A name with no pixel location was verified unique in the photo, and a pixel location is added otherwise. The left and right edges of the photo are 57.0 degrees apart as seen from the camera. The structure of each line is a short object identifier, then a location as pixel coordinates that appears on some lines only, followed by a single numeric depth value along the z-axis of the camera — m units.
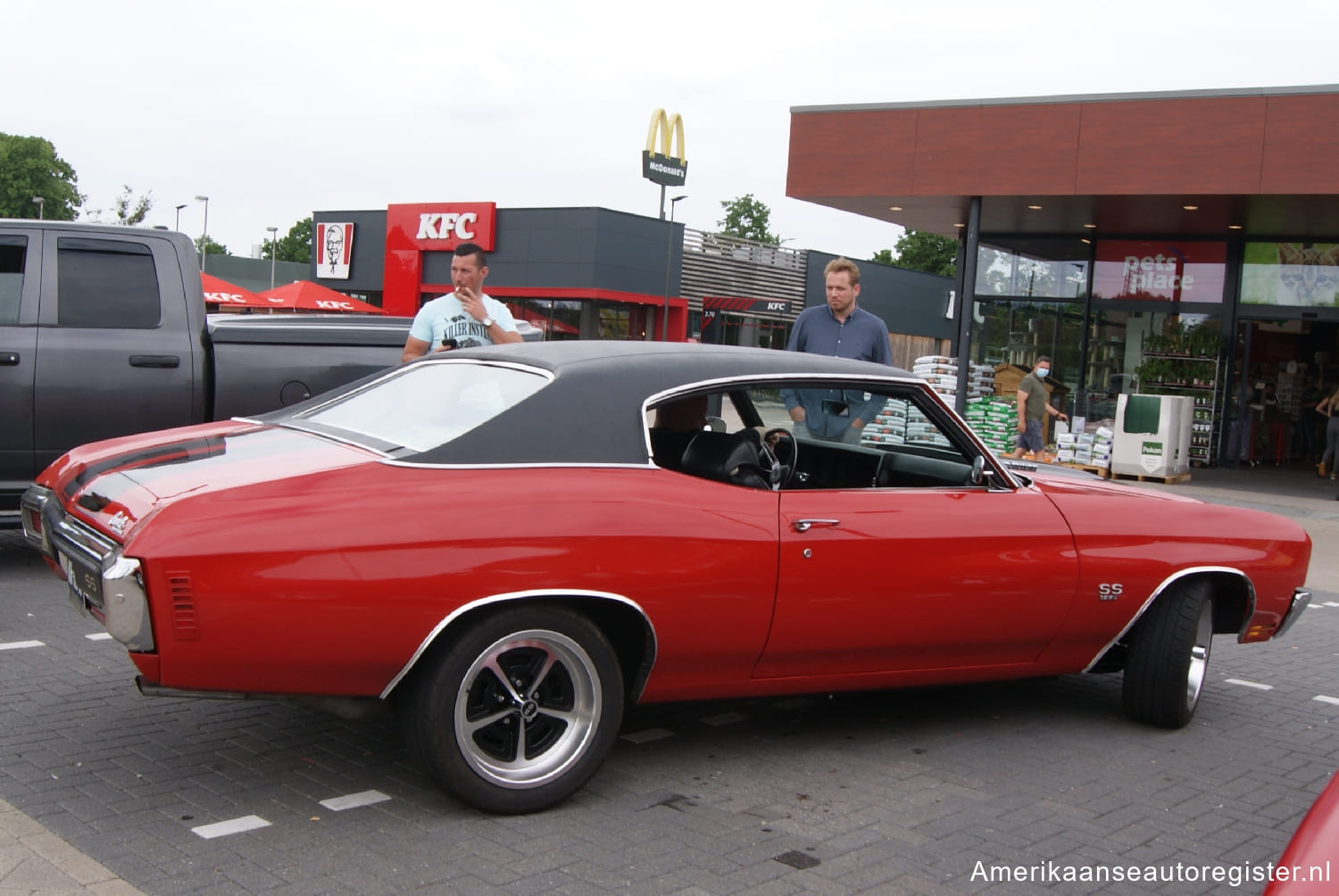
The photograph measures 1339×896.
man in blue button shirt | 7.29
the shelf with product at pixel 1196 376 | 18.89
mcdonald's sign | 39.66
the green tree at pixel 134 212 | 67.44
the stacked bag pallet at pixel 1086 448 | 17.58
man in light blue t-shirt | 6.70
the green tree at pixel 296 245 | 128.26
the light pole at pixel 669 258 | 38.06
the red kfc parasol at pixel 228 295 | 26.66
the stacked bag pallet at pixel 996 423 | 18.09
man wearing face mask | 16.45
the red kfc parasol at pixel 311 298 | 30.48
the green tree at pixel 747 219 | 101.94
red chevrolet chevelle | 3.32
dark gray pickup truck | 6.61
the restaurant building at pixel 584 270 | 39.06
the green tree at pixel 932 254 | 79.19
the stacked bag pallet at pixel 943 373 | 19.16
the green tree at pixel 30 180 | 91.31
